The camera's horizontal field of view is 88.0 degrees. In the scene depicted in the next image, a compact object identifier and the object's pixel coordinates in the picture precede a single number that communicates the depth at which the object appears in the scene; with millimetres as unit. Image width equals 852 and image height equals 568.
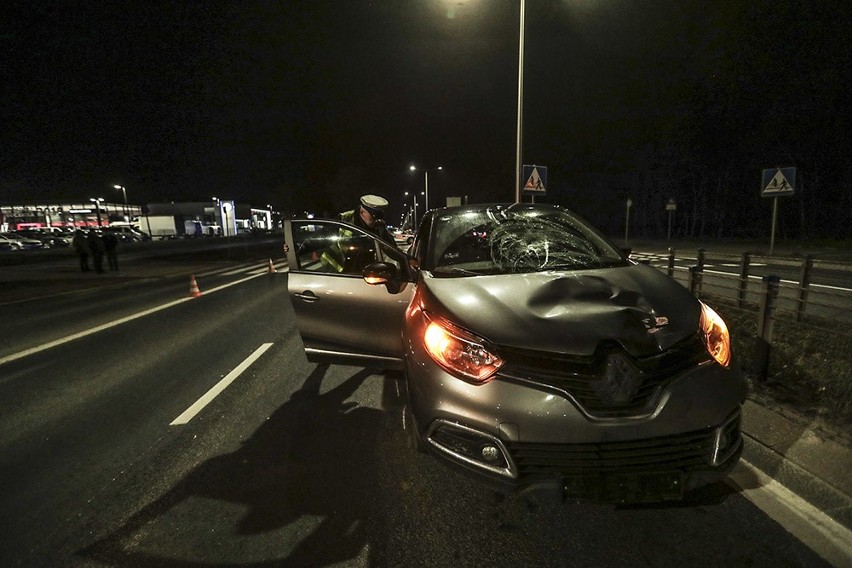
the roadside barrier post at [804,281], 5677
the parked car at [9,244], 40781
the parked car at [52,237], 42594
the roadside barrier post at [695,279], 6825
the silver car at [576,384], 2107
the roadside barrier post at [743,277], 6671
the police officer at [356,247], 4980
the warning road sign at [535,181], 10844
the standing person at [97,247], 16891
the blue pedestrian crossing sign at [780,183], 10883
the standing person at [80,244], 17078
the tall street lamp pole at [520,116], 11733
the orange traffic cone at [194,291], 11289
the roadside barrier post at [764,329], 4027
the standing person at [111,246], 17094
